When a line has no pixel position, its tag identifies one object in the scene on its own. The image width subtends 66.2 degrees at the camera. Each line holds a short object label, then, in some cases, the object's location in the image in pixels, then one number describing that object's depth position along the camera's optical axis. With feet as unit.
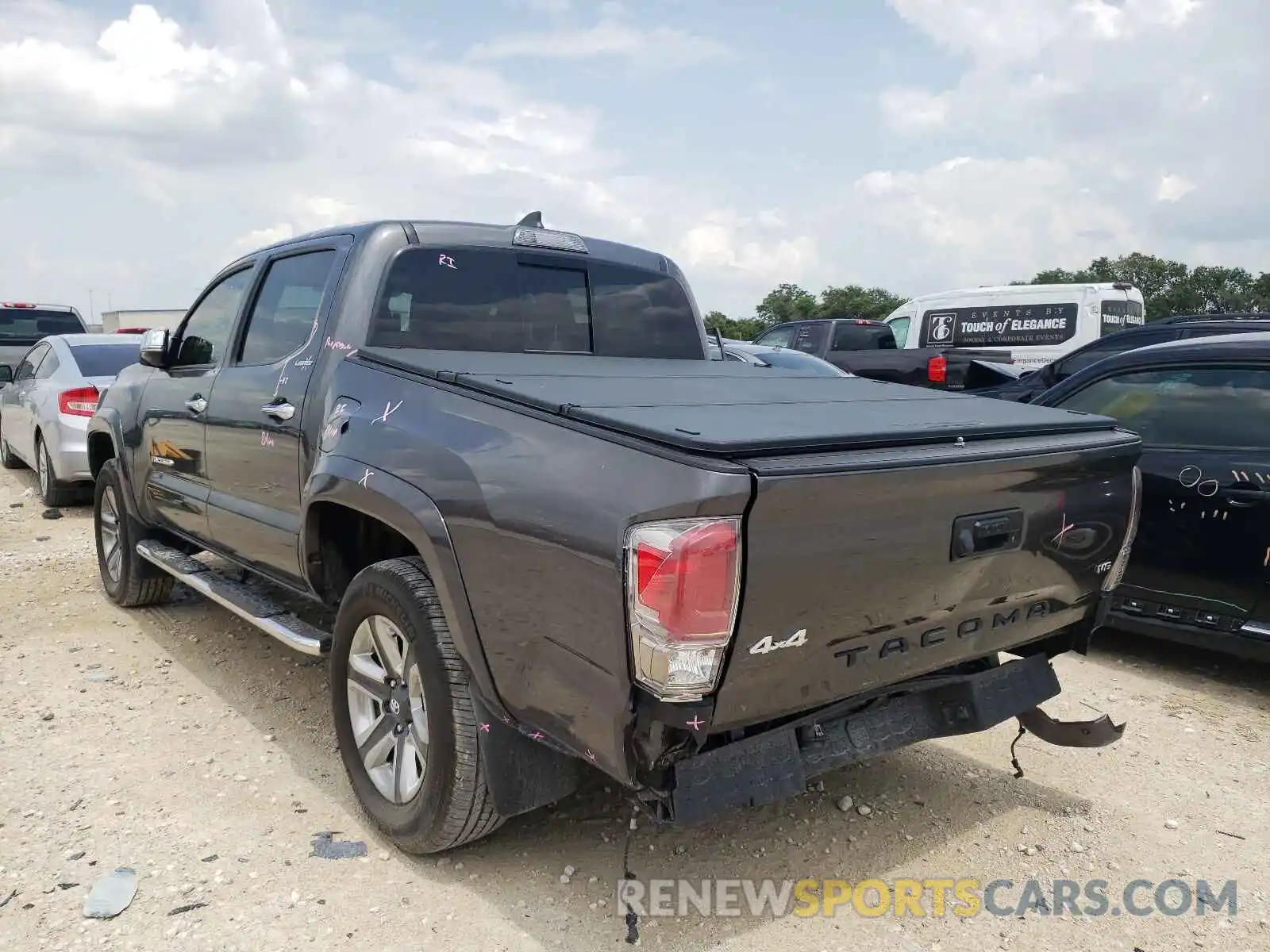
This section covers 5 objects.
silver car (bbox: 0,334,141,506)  26.37
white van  52.34
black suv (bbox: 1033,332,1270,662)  14.07
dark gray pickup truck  7.10
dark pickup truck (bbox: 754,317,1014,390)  38.52
